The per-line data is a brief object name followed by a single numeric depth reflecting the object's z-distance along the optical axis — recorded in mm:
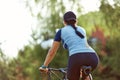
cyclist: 8424
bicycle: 8407
